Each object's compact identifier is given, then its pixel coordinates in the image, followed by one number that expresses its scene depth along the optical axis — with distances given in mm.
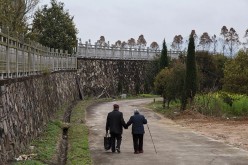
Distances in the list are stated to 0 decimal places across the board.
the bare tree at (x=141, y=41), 126312
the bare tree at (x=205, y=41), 121125
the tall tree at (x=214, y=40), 122062
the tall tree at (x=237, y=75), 38688
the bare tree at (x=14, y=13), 38719
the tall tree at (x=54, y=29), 52688
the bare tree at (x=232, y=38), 111500
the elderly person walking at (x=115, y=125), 15555
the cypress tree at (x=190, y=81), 32625
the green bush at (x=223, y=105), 30094
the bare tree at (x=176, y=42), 122750
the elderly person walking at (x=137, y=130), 15672
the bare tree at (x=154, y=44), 126762
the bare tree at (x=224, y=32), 111212
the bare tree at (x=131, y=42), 132012
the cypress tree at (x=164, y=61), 51469
